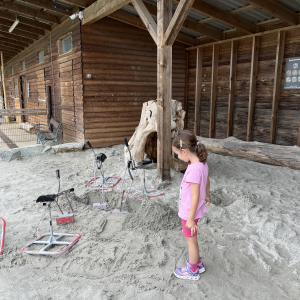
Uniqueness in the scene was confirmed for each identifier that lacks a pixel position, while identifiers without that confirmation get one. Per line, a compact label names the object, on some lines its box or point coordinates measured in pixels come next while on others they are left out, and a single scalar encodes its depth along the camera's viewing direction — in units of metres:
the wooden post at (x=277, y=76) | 6.52
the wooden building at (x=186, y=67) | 6.61
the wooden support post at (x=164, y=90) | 4.63
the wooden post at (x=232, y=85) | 7.70
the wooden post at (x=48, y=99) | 10.75
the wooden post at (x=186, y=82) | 9.48
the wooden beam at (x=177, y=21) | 4.12
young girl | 2.22
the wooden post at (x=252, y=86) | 7.10
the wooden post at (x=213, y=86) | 8.29
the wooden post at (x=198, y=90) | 8.88
